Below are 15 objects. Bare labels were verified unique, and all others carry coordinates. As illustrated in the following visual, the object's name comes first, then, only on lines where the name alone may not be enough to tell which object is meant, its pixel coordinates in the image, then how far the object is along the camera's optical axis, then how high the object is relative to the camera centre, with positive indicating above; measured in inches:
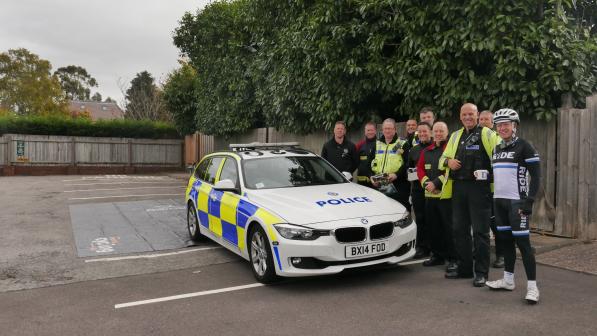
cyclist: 182.1 -10.6
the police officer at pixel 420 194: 244.2 -18.7
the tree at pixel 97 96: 3611.0 +414.2
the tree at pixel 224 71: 622.5 +110.5
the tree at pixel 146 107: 1480.1 +141.3
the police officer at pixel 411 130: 278.0 +15.1
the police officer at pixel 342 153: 313.0 +2.0
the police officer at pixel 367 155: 289.3 +0.8
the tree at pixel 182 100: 860.0 +93.4
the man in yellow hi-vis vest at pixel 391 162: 264.8 -2.8
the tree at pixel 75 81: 2942.9 +428.8
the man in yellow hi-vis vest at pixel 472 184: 205.6 -11.0
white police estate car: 202.4 -26.2
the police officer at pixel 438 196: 224.8 -17.8
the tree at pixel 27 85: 1761.8 +236.9
